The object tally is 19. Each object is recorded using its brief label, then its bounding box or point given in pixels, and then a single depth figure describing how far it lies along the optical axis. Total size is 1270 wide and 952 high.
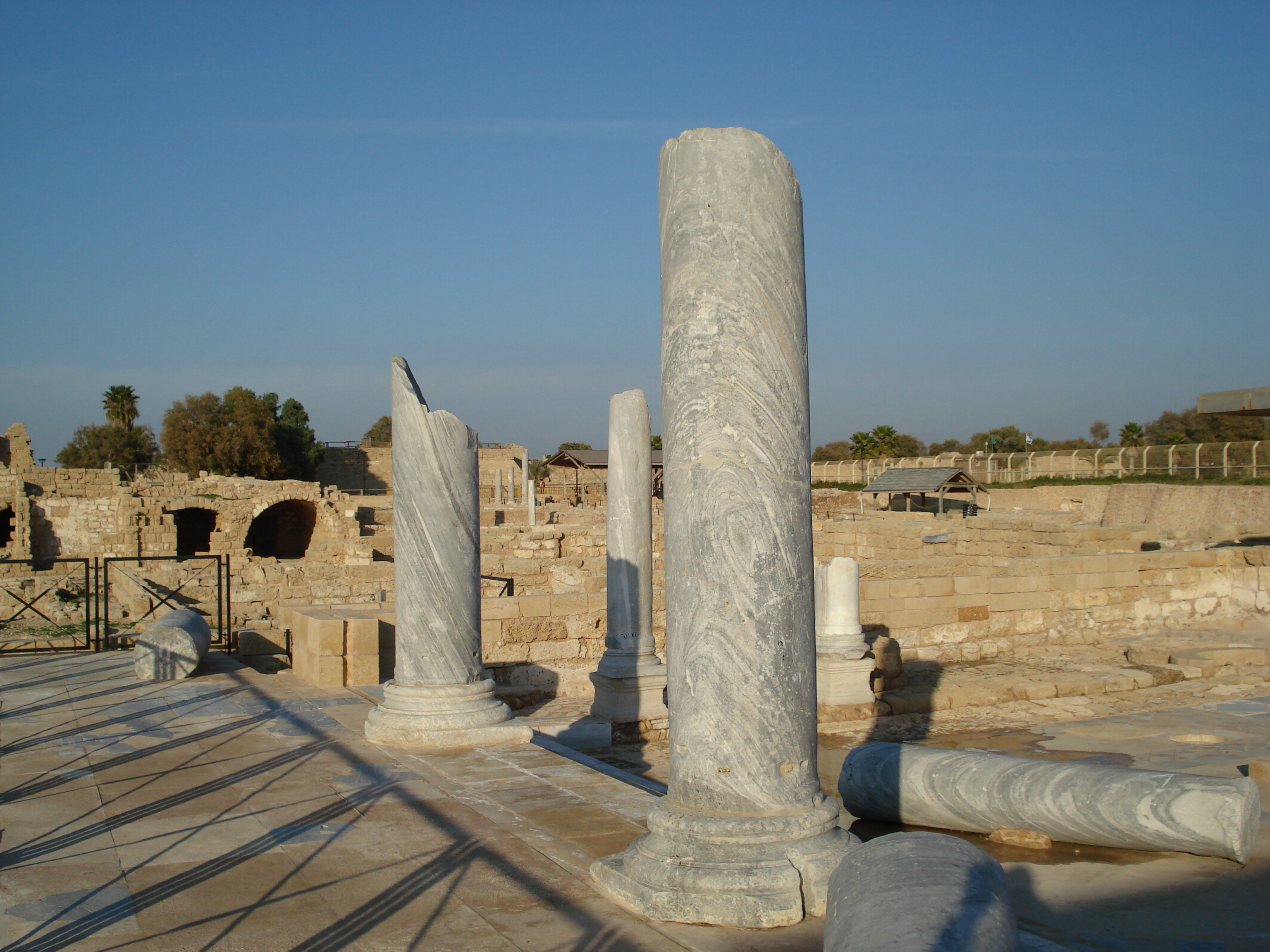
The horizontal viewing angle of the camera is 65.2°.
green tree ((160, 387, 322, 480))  52.31
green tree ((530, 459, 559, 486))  59.78
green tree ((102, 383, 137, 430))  56.12
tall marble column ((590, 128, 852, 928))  3.70
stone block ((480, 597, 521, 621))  10.84
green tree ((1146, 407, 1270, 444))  53.22
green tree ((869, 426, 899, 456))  61.84
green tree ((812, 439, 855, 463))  80.31
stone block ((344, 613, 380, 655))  9.39
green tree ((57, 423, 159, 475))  58.81
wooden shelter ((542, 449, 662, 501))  49.69
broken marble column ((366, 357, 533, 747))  7.00
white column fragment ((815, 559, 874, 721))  10.11
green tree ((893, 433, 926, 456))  80.00
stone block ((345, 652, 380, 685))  9.44
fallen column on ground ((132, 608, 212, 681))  9.48
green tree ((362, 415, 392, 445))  72.81
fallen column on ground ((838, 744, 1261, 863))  4.73
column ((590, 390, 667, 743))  9.50
